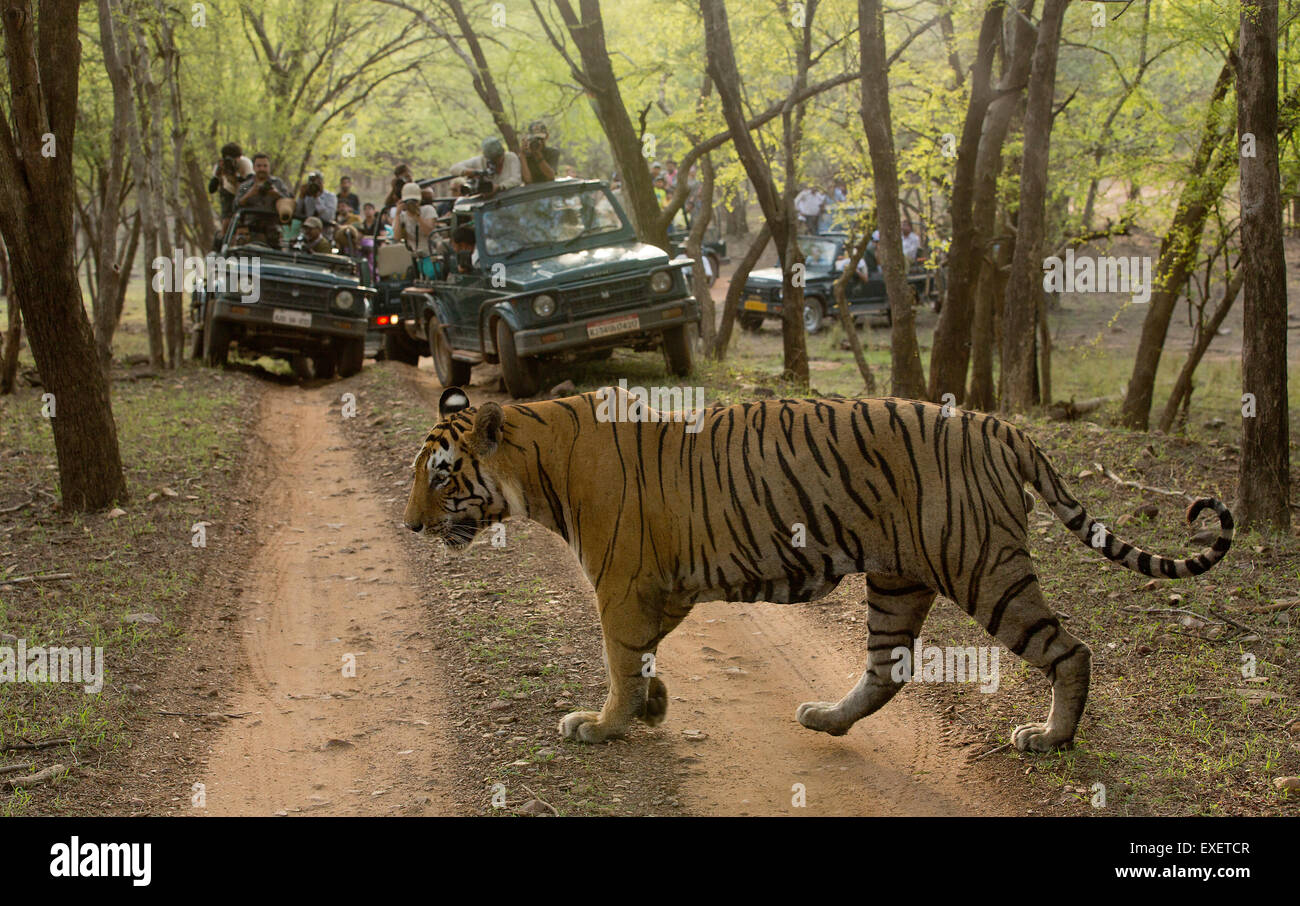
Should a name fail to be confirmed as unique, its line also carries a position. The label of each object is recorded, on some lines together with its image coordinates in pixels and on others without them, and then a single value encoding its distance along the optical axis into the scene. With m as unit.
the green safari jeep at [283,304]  16.34
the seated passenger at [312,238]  17.75
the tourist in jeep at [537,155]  15.76
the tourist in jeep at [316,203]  18.34
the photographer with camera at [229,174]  17.77
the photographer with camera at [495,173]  15.20
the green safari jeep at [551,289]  13.20
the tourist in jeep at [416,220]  16.87
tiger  4.91
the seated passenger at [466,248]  14.60
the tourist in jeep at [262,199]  17.30
